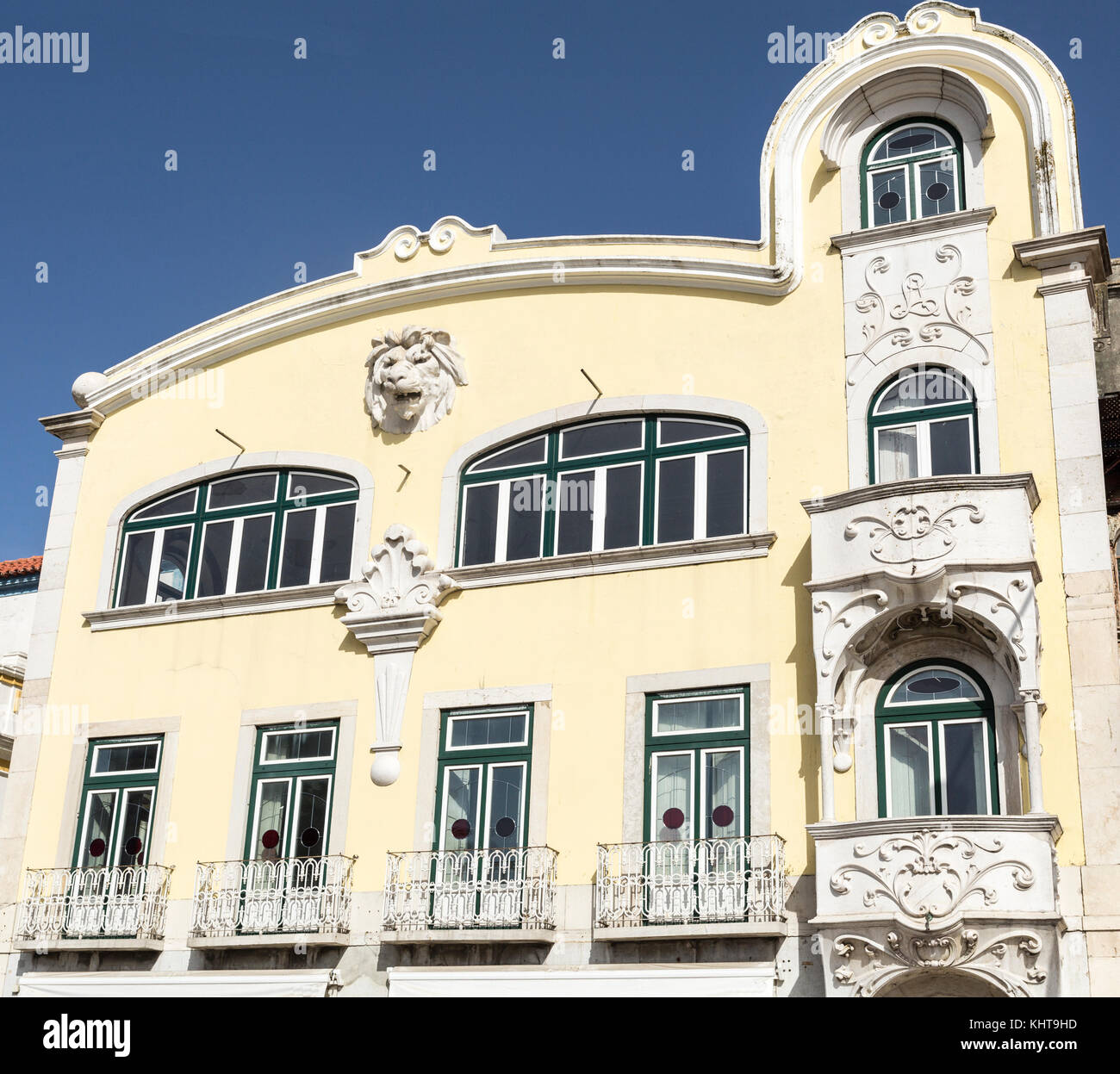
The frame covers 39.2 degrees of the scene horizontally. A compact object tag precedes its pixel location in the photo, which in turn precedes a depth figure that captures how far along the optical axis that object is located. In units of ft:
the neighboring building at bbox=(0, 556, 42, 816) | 95.96
